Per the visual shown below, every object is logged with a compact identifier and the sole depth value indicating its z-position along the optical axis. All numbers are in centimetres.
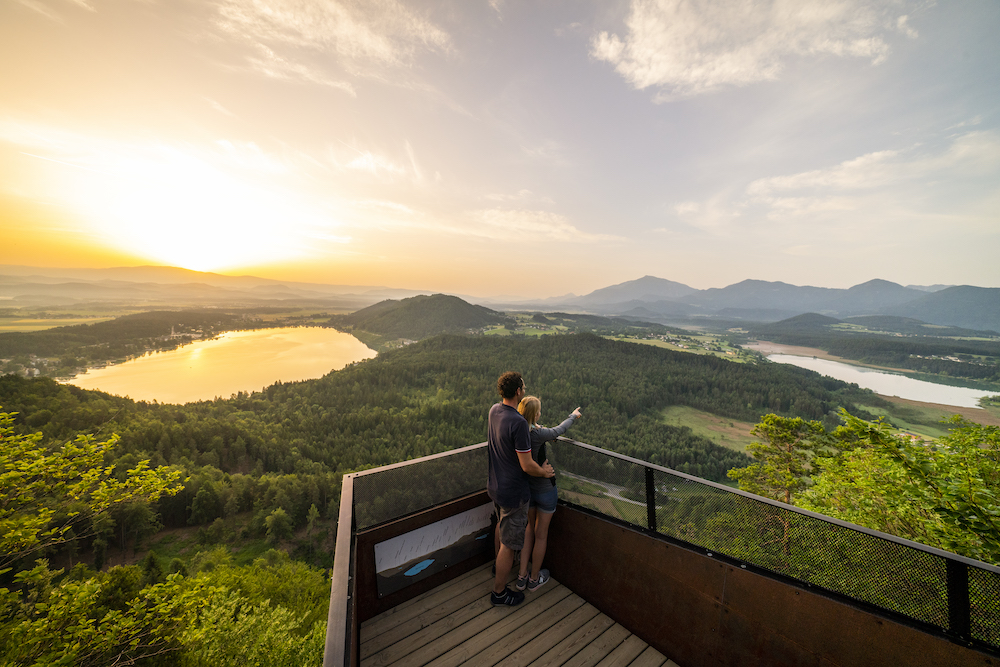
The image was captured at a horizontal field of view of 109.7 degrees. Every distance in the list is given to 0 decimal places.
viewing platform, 197
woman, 321
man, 288
